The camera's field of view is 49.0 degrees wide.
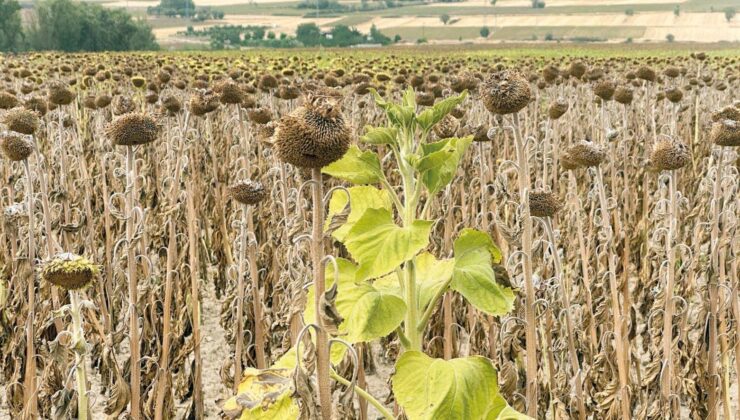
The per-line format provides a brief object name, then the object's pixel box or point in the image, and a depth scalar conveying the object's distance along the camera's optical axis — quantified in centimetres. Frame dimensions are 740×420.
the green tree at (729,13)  8098
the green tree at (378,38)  7225
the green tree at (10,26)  4656
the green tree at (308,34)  6639
